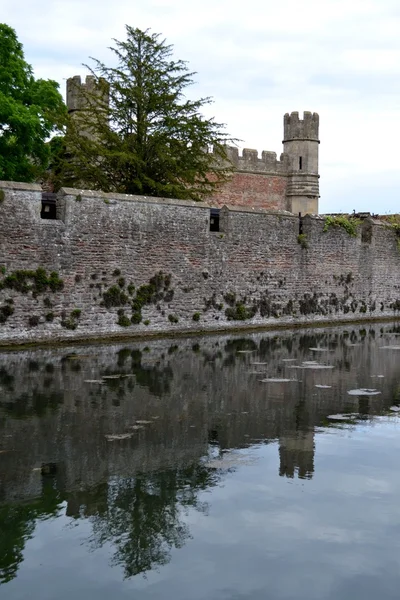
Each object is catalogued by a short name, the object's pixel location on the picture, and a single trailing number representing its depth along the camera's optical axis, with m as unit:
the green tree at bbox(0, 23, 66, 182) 28.19
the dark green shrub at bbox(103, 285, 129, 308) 18.61
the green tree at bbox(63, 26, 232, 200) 23.80
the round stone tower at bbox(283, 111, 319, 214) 48.91
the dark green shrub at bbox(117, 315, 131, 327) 18.84
